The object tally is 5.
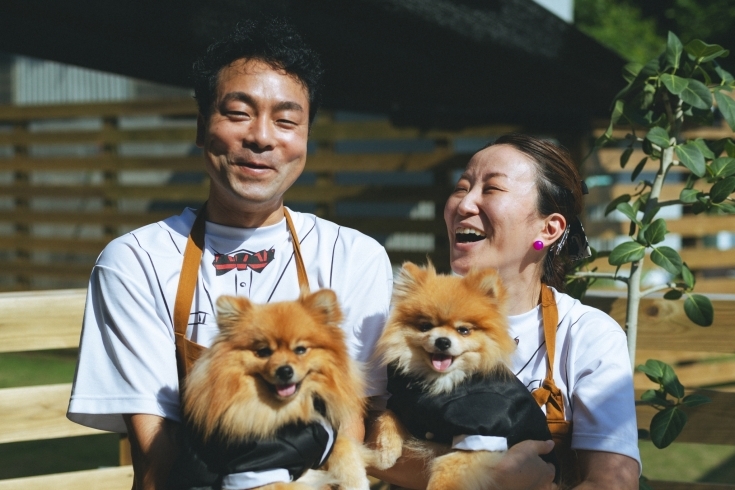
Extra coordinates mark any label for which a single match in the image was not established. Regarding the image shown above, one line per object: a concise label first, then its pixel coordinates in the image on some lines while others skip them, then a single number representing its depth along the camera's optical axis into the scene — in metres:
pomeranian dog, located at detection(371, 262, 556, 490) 2.21
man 2.18
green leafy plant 3.03
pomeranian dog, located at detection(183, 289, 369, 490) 1.99
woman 2.27
